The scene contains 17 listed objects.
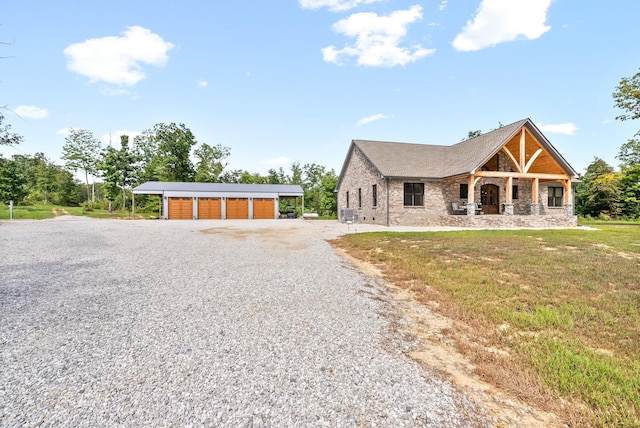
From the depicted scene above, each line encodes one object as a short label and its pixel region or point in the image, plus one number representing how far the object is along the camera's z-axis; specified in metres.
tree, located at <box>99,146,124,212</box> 37.84
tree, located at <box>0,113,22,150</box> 11.08
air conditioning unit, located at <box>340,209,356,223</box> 22.28
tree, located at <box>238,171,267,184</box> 47.69
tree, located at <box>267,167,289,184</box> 49.35
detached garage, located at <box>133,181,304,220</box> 27.89
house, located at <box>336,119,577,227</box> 18.11
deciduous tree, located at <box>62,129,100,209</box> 45.75
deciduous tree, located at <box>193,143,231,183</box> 50.31
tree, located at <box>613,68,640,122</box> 22.47
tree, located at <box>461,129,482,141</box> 42.68
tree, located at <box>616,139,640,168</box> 24.00
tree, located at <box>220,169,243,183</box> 52.62
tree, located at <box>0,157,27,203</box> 36.19
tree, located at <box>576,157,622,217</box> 29.03
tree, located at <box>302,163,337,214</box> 36.56
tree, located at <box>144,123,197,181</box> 45.28
